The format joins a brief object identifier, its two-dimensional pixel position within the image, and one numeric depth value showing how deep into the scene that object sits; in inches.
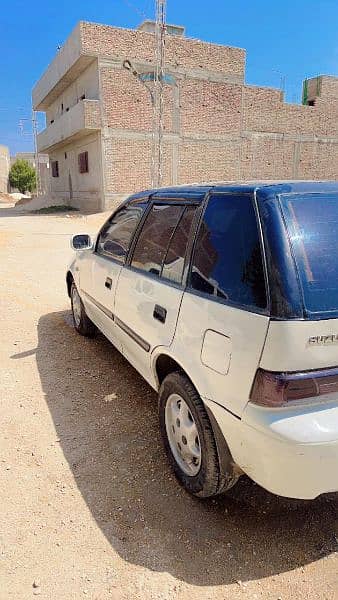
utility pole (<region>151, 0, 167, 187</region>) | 713.0
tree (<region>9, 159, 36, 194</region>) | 2440.9
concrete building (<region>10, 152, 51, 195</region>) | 1515.7
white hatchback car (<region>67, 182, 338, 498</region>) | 67.4
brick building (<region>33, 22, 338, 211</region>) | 778.8
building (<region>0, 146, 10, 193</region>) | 2447.1
